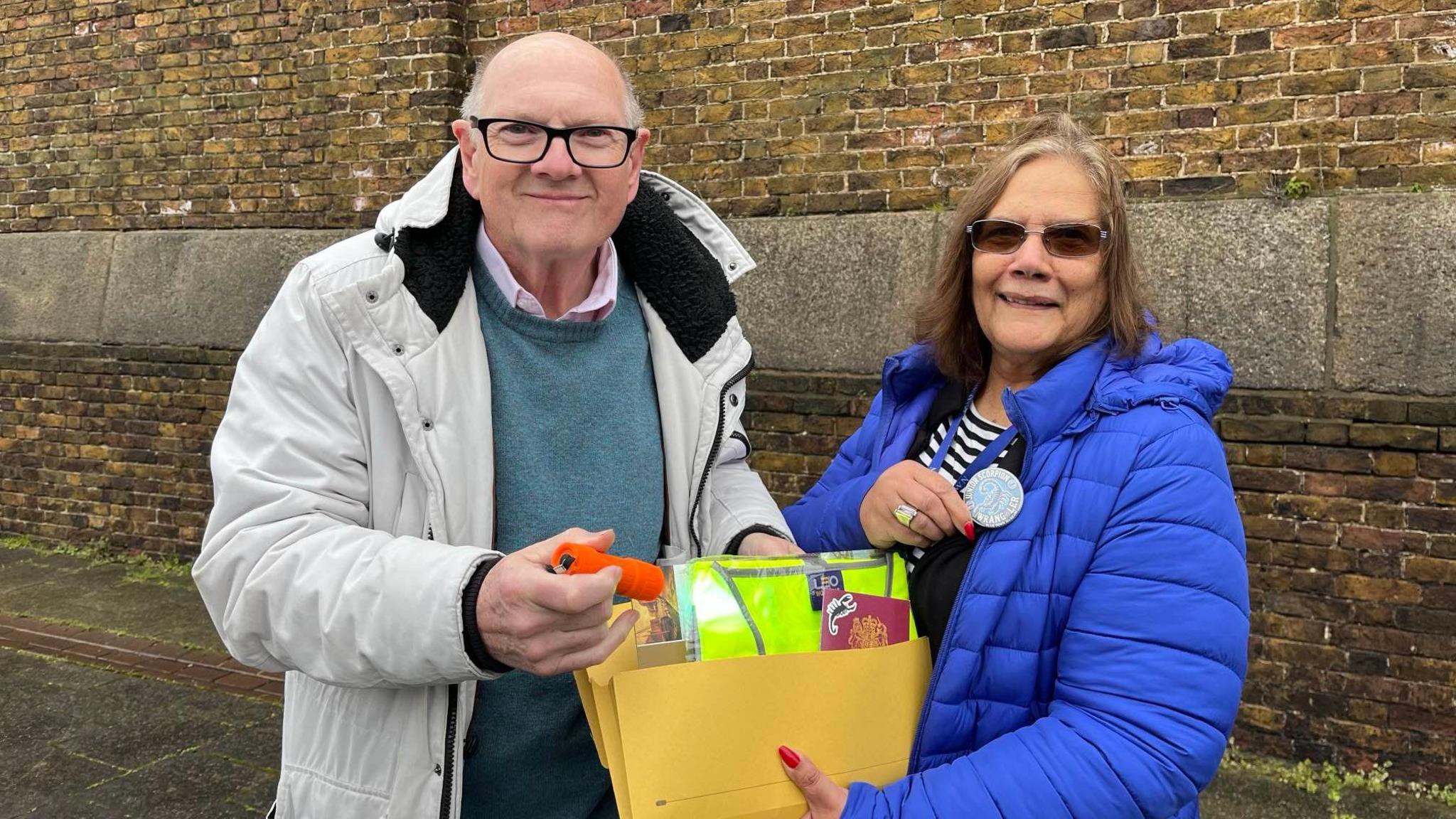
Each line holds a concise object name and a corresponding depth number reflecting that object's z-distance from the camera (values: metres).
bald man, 1.53
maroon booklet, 1.66
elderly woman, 1.50
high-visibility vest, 1.59
